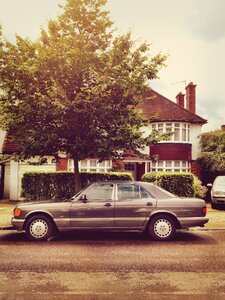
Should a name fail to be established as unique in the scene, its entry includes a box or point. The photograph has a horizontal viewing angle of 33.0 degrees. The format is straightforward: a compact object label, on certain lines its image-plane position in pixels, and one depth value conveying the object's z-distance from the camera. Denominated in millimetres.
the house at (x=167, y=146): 25984
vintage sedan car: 9609
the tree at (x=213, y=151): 25016
